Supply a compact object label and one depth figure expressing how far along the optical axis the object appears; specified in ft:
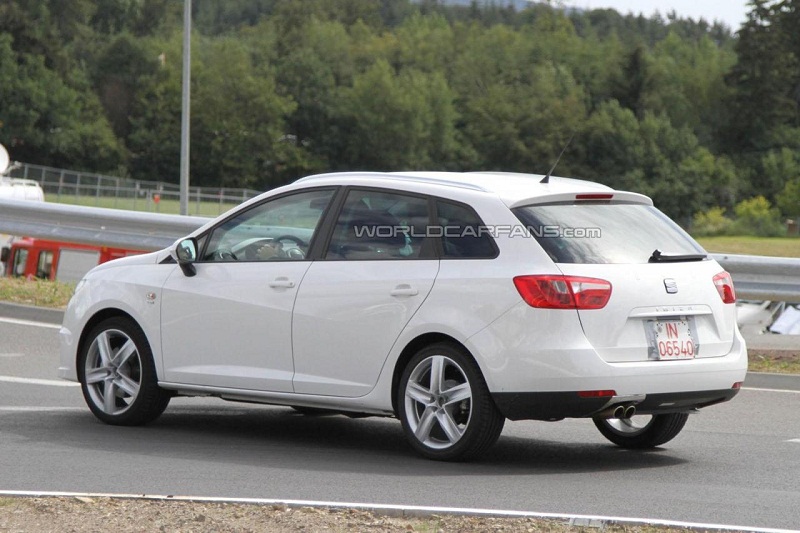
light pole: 113.29
